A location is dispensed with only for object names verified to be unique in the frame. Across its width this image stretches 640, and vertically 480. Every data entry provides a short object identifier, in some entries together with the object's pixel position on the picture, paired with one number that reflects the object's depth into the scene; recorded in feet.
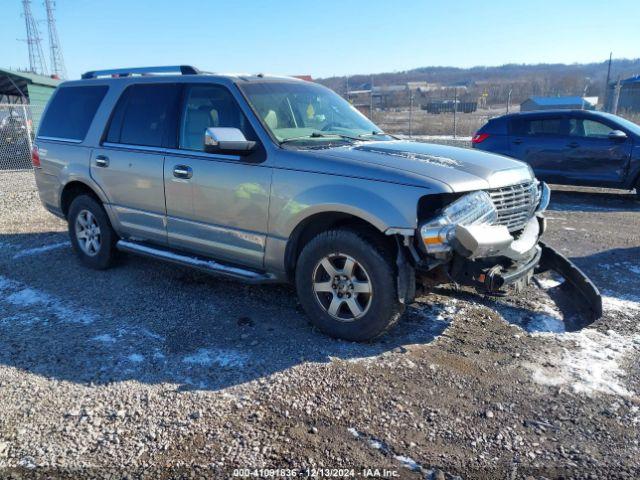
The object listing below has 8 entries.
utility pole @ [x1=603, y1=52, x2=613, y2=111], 96.50
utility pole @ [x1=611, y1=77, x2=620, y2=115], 56.28
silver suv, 12.00
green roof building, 64.49
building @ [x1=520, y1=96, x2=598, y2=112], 103.85
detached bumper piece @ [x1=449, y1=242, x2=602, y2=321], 12.02
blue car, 30.66
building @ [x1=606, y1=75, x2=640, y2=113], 121.07
